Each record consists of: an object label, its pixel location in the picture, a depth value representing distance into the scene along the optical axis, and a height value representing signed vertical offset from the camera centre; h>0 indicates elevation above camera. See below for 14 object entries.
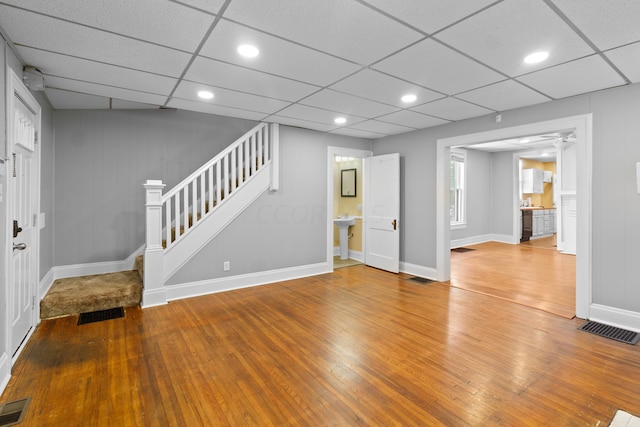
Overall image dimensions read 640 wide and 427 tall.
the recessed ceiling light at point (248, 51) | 2.39 +1.25
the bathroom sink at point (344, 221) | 6.41 -0.19
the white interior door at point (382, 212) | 5.45 +0.00
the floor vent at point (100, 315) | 3.39 -1.15
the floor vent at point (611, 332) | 2.92 -1.16
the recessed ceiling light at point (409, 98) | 3.50 +1.29
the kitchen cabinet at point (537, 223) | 9.27 -0.33
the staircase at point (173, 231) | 3.67 -0.26
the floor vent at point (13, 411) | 1.85 -1.22
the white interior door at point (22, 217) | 2.46 -0.05
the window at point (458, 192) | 8.38 +0.52
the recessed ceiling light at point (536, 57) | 2.47 +1.24
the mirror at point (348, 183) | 6.91 +0.64
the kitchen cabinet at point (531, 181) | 9.88 +0.97
